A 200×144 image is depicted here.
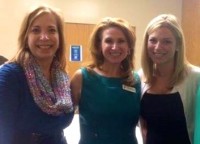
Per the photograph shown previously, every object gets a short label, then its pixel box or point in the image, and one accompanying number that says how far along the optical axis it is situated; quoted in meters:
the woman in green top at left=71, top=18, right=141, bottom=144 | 1.92
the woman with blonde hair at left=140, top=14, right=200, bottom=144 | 1.92
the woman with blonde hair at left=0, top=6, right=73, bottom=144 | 1.55
